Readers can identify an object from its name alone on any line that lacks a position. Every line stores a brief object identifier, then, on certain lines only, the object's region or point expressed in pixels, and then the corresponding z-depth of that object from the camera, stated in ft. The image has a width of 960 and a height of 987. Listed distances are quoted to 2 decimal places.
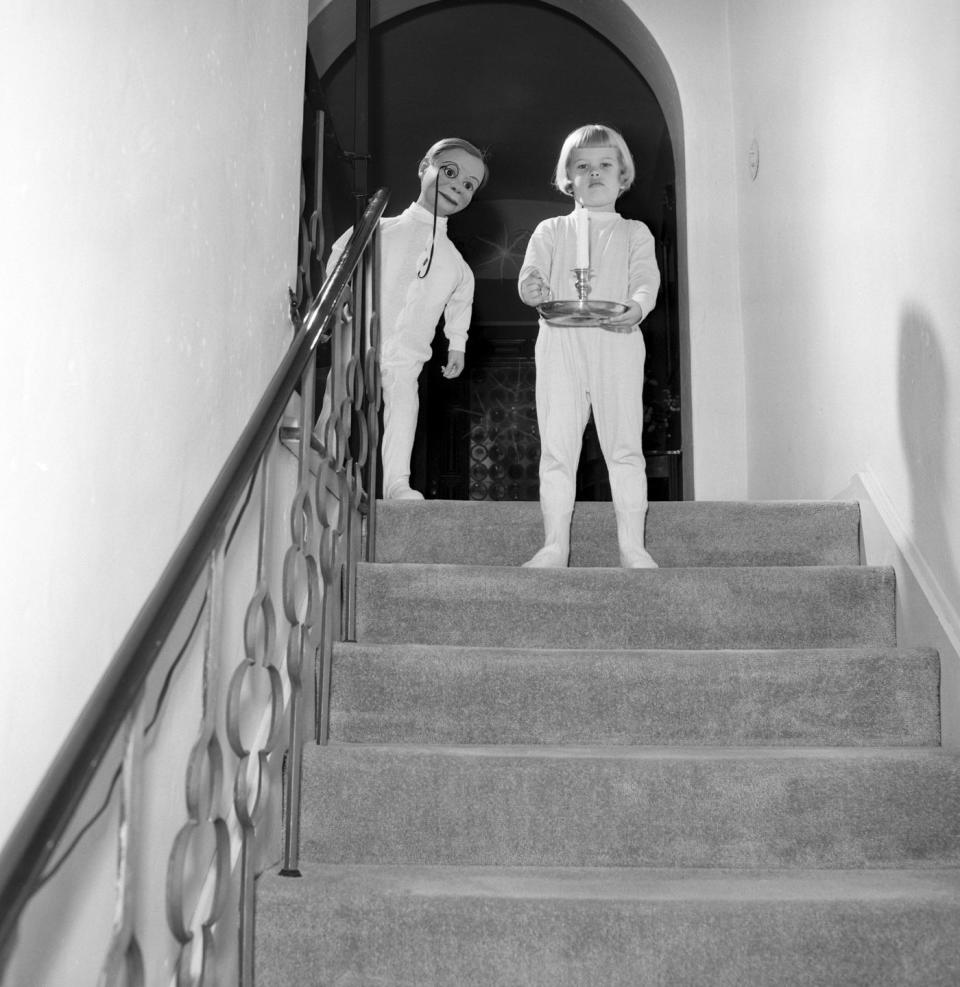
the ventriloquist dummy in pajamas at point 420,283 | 11.71
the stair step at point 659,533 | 9.60
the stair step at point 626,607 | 8.25
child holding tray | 9.39
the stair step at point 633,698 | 7.25
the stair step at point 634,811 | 6.41
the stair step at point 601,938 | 5.52
